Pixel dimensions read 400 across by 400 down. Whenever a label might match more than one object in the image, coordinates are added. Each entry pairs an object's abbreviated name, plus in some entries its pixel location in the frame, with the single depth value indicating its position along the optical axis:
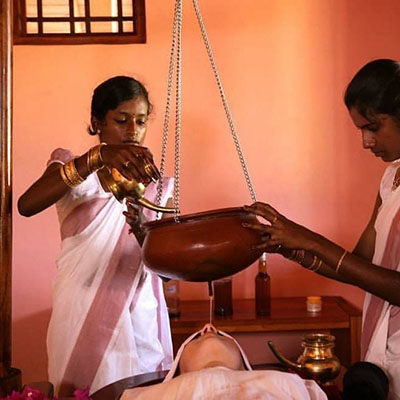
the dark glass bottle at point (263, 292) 2.70
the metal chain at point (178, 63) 1.60
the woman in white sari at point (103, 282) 1.92
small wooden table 2.59
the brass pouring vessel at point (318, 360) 1.44
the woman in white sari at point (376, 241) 1.53
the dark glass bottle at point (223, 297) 2.70
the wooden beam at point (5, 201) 1.47
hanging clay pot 1.28
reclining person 1.08
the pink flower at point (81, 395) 1.24
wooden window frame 3.00
